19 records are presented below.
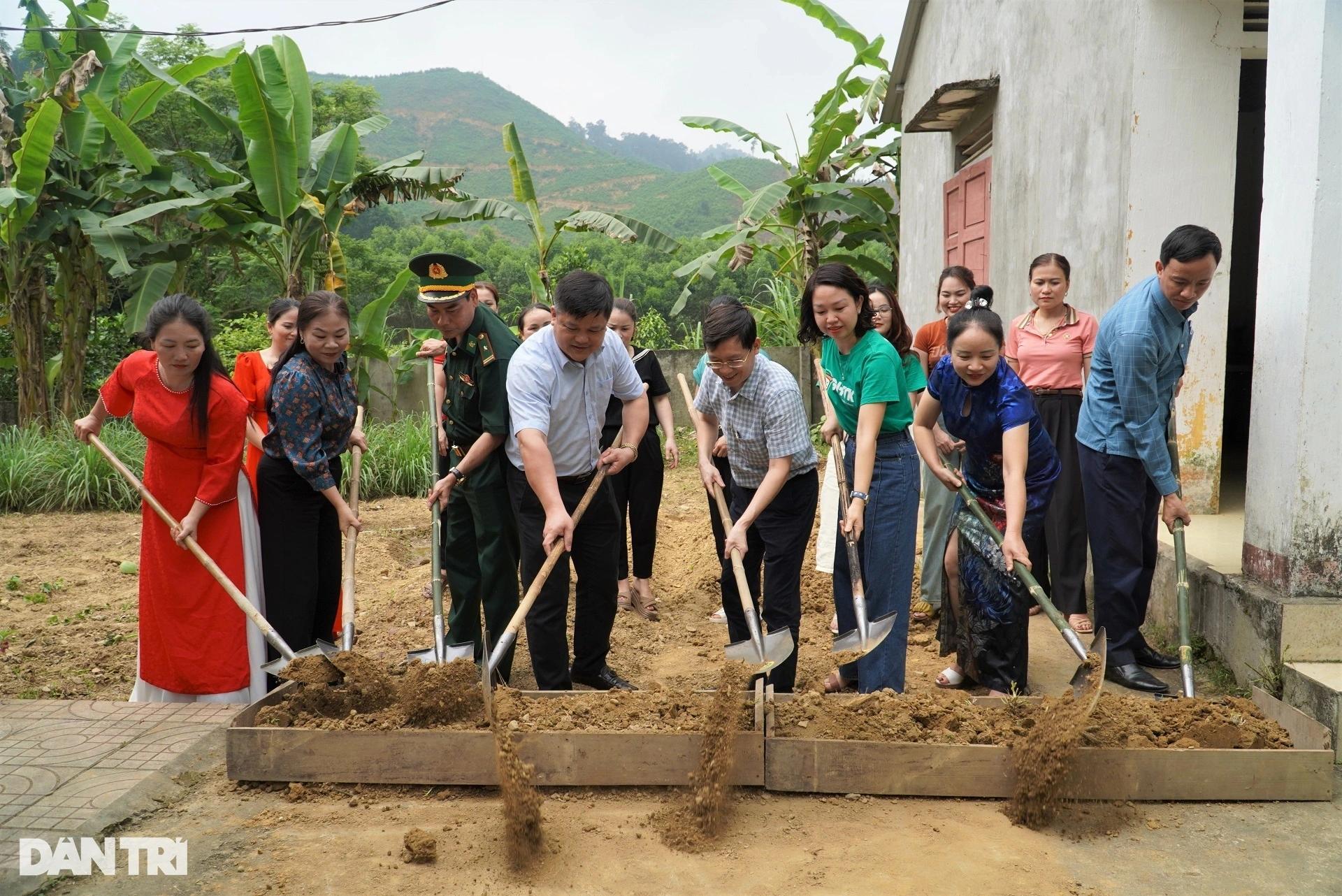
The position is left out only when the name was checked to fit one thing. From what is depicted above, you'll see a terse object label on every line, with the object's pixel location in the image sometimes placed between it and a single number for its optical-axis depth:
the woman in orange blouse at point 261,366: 4.93
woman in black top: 5.73
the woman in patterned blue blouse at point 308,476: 4.29
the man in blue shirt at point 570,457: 3.80
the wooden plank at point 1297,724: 3.31
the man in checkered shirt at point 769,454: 3.86
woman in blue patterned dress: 3.88
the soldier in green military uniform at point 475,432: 4.19
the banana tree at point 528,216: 10.83
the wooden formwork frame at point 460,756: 3.39
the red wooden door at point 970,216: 7.91
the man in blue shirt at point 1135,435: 4.09
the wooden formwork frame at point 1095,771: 3.27
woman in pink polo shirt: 5.07
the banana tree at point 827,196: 10.72
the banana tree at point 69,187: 8.98
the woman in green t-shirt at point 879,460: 3.95
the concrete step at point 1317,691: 3.59
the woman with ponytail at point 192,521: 4.26
